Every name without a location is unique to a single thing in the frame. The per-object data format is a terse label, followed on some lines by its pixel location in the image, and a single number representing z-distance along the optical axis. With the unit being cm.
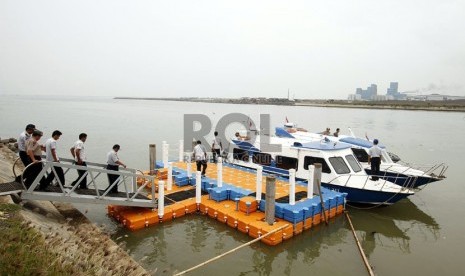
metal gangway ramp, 824
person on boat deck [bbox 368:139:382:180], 1425
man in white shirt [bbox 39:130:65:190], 891
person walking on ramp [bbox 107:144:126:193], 1078
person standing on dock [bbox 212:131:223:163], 1723
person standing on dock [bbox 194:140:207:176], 1350
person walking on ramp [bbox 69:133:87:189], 975
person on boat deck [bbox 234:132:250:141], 1800
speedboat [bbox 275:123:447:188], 1466
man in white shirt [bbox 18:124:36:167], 913
